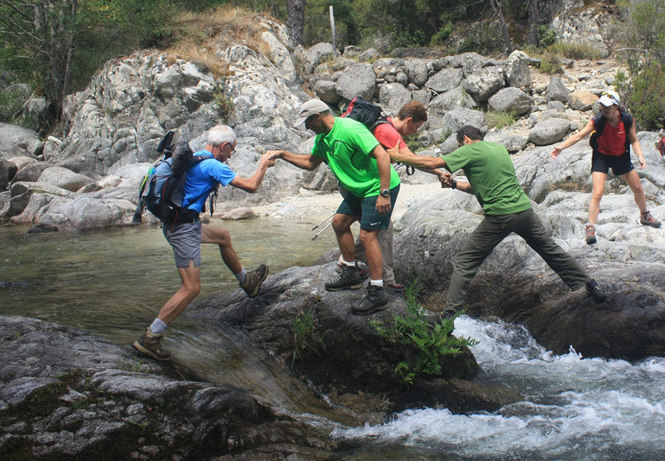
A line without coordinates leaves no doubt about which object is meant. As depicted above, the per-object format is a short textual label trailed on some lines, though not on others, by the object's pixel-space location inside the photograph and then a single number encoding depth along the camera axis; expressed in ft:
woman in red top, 22.71
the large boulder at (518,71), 70.85
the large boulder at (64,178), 61.87
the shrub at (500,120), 64.21
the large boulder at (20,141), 82.28
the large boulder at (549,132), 54.90
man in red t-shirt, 16.58
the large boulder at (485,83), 70.54
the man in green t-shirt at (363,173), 14.92
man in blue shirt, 14.74
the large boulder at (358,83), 76.79
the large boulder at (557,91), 66.13
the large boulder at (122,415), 10.08
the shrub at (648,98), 45.68
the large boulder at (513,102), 66.18
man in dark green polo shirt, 16.26
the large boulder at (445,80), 75.66
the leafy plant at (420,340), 14.74
